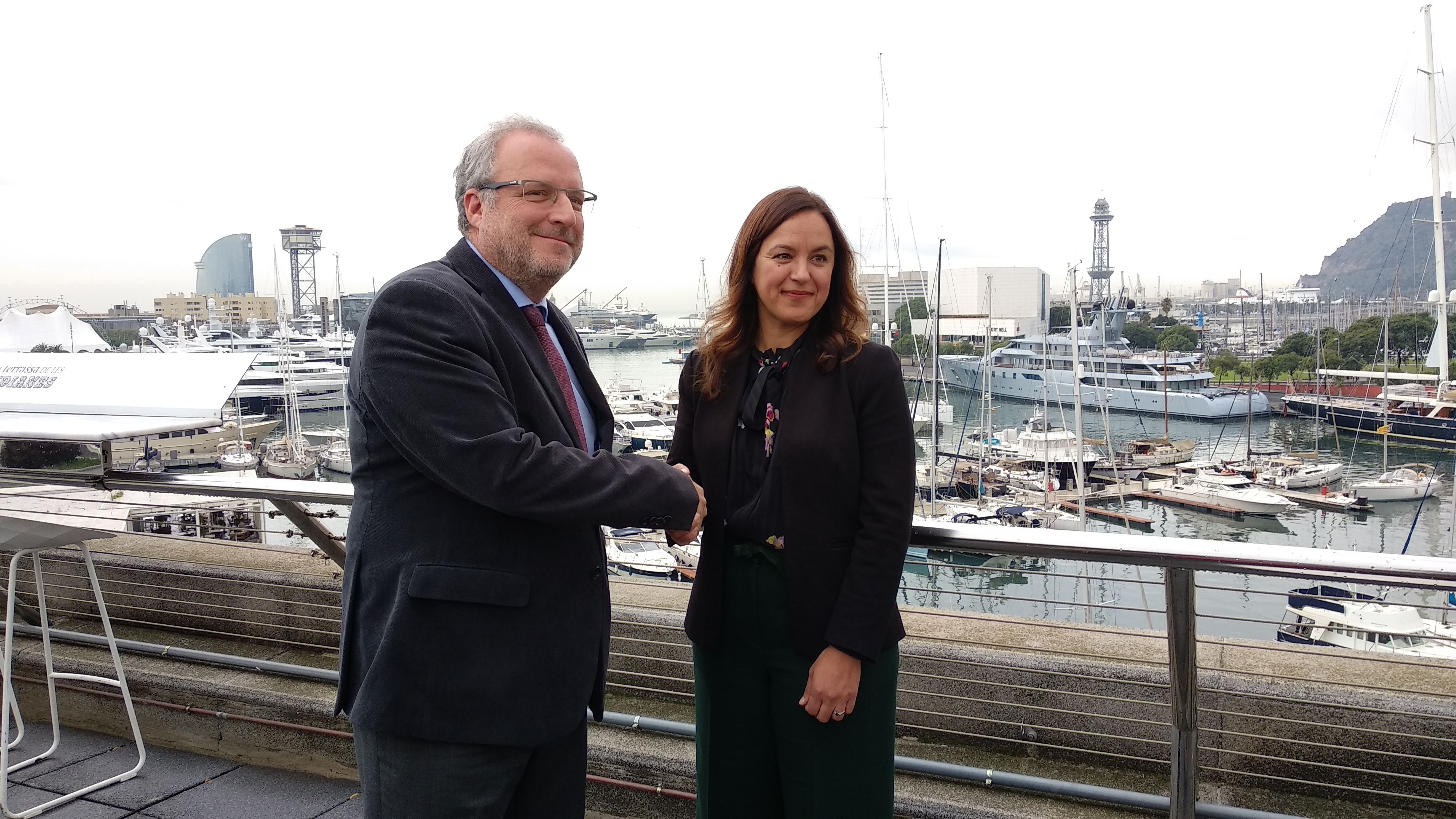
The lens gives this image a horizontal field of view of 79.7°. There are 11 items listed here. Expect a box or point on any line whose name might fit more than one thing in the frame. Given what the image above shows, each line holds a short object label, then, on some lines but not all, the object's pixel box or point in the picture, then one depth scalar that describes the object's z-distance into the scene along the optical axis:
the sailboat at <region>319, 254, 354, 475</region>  26.33
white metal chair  2.04
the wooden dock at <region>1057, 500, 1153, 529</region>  23.67
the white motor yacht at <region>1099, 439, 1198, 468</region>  33.53
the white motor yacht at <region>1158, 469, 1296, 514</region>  27.44
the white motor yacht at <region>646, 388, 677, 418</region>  31.39
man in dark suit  1.21
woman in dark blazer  1.40
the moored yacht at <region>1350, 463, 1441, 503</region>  27.73
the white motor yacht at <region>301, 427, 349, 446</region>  28.38
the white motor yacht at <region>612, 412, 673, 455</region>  25.28
